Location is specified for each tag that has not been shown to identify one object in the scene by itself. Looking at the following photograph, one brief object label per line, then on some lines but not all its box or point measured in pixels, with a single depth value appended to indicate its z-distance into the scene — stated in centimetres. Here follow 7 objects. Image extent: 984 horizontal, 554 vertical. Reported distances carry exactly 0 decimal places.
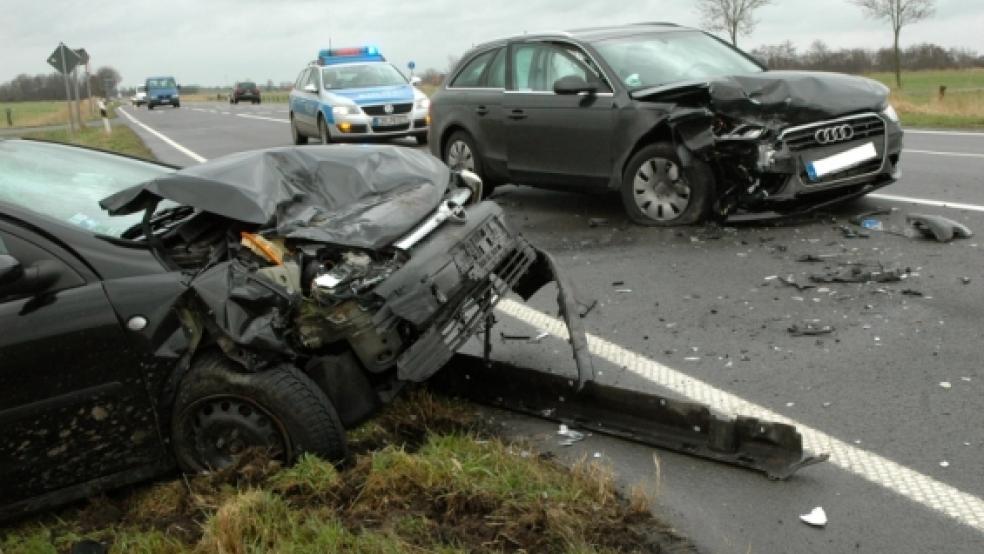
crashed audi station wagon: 704
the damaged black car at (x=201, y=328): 328
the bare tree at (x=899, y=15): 3759
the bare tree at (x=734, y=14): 4356
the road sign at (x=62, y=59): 2364
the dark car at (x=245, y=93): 5992
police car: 1684
